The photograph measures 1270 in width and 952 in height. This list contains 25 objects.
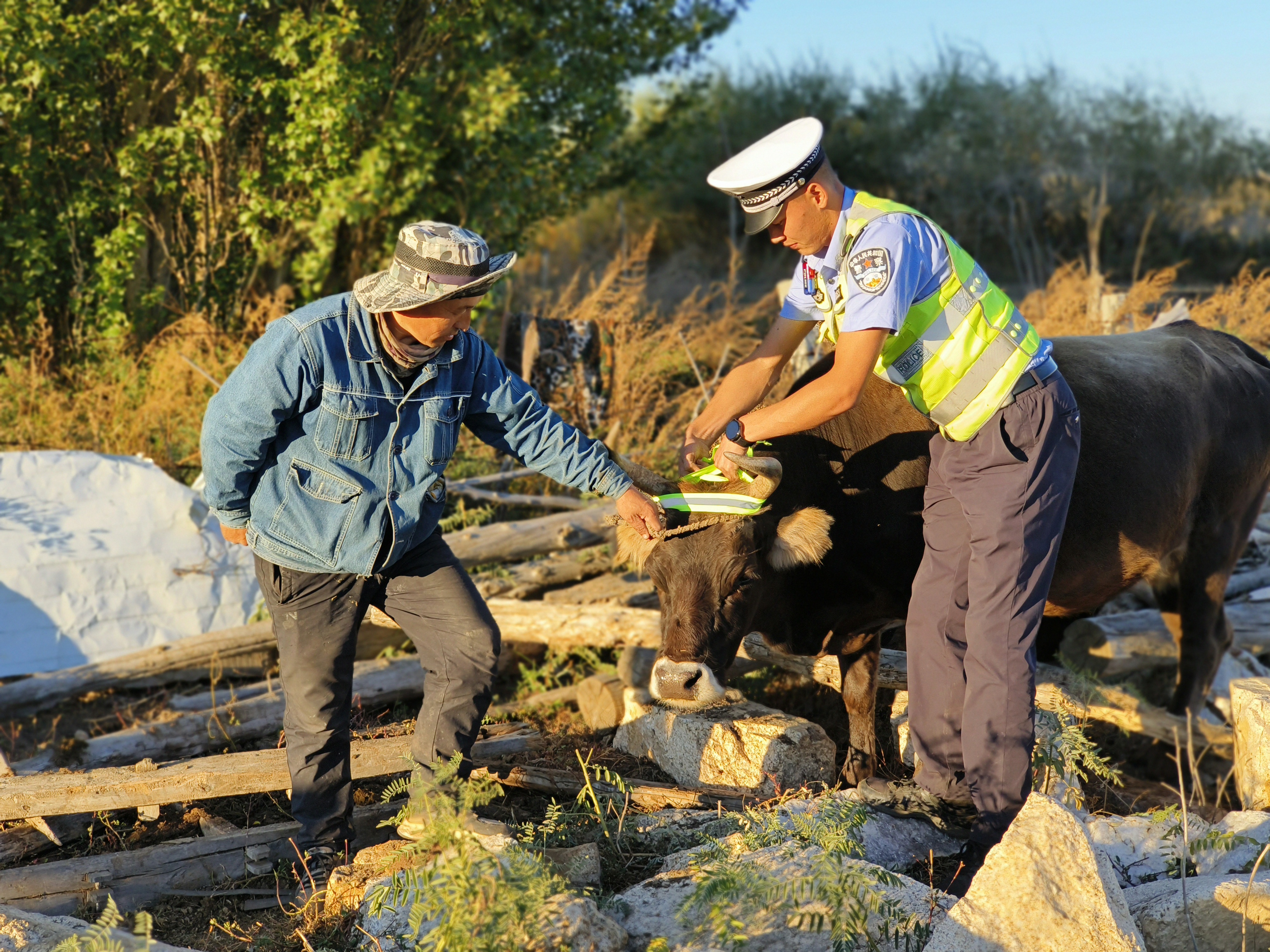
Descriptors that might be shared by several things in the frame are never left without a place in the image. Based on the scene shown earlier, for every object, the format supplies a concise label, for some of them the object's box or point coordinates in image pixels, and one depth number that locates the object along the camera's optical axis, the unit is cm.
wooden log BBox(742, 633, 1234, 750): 570
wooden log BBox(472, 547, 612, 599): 688
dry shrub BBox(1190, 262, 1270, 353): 1074
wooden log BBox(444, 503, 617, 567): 704
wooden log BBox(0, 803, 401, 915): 412
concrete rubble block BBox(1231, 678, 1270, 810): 475
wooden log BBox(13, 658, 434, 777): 539
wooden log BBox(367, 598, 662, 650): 623
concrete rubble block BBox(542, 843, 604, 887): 348
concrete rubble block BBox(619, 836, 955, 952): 298
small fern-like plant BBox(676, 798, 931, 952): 288
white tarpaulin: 655
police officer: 384
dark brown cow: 478
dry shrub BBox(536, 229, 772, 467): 973
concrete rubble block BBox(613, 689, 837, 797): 490
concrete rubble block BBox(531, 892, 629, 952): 279
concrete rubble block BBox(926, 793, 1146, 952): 288
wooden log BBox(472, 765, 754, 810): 460
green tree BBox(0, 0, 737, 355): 1020
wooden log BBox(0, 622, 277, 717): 601
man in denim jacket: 386
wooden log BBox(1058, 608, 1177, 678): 673
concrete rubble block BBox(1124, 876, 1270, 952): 313
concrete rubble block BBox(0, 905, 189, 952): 307
